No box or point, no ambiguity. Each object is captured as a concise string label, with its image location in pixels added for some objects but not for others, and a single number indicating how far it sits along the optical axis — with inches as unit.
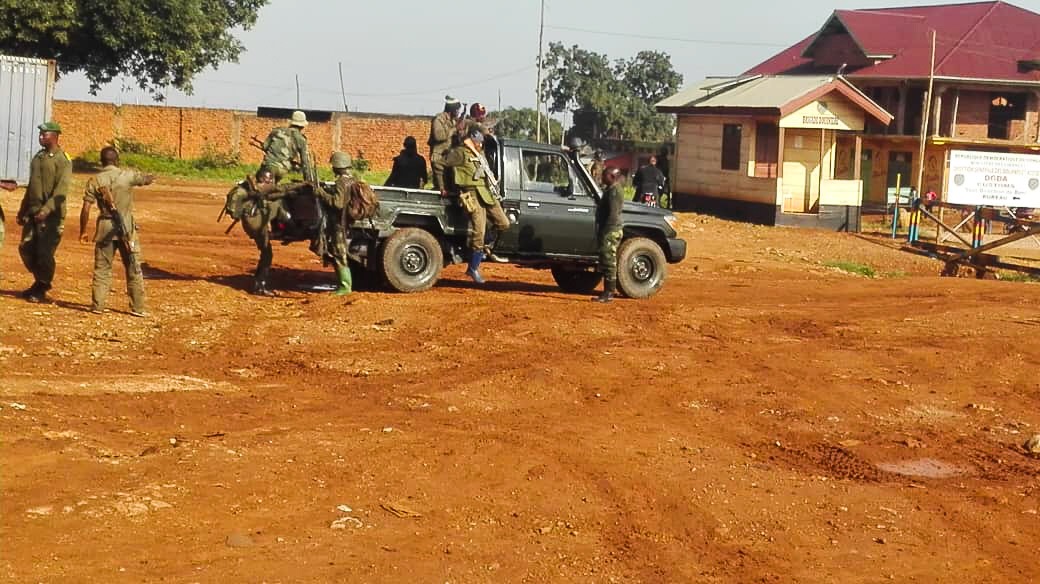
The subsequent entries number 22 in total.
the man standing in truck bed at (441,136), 607.8
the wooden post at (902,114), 1696.4
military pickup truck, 600.4
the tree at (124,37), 1296.8
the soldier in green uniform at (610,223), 606.9
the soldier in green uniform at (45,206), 516.7
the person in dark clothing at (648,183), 1023.6
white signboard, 1073.5
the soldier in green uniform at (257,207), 580.1
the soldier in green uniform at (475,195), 597.9
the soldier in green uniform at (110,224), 506.3
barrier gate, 936.9
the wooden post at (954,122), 1672.0
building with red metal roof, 1652.3
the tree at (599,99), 2583.7
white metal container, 1101.7
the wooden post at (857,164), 1320.1
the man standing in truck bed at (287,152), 616.4
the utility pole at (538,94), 1887.3
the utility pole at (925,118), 1380.4
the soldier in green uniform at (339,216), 576.4
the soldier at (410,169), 655.1
